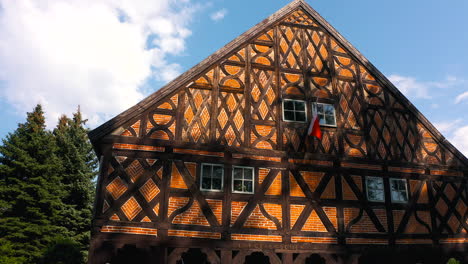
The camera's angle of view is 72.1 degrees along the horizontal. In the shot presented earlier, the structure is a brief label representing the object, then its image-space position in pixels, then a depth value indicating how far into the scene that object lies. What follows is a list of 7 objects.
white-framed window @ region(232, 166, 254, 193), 10.02
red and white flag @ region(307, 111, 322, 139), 10.55
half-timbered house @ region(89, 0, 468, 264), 9.30
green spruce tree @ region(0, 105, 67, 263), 19.00
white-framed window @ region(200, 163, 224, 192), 9.81
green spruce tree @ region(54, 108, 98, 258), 21.58
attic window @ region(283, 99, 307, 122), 11.27
